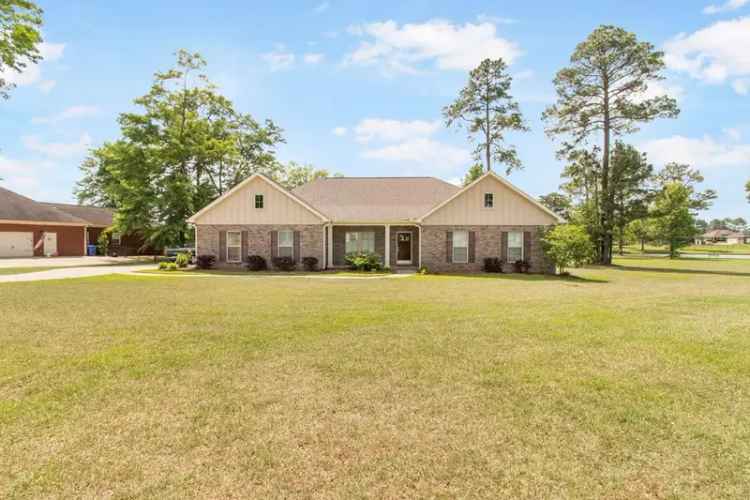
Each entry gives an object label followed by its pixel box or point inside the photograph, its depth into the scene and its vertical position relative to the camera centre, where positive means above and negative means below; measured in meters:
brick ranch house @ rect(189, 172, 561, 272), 21.55 +1.06
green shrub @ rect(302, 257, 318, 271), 21.67 -0.87
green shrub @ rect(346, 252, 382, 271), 20.72 -0.78
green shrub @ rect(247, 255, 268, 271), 21.81 -0.86
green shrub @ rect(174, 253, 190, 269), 22.52 -0.76
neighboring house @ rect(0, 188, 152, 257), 31.00 +1.45
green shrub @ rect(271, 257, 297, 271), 21.66 -0.91
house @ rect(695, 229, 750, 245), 105.81 +1.98
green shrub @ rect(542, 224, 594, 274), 19.50 +0.00
